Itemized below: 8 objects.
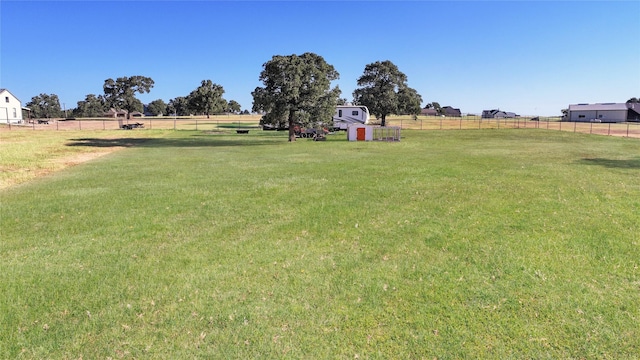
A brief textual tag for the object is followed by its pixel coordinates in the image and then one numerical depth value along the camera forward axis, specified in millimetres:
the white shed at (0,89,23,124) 63625
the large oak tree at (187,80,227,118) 108000
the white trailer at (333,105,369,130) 46600
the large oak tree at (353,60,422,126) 56750
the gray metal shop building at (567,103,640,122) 84000
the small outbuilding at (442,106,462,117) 168300
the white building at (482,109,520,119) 127675
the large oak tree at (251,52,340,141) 28516
